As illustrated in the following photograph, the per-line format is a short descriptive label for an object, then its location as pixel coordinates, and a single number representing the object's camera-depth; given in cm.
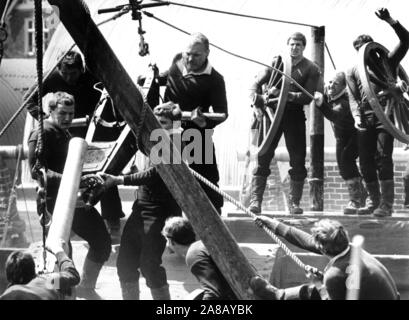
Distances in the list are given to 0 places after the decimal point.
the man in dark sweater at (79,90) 1269
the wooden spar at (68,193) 965
